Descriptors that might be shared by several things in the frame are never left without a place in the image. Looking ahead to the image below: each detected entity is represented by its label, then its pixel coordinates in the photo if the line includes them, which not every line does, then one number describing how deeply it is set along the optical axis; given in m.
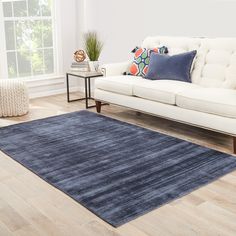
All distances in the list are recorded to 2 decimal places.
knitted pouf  4.45
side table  4.86
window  5.19
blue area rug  2.56
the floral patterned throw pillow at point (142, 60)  4.38
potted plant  5.09
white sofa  3.36
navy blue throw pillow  4.04
